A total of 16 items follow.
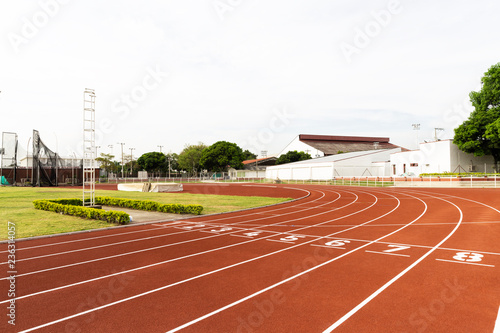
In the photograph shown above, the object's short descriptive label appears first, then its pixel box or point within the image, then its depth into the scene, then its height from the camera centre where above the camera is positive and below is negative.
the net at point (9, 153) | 44.18 +3.35
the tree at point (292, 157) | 77.44 +4.12
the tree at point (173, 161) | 99.19 +4.35
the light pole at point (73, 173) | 49.88 +0.51
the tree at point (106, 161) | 84.44 +3.89
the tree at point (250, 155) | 116.81 +7.01
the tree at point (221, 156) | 77.94 +4.54
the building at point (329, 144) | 85.25 +8.58
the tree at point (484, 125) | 37.91 +5.64
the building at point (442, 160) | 40.75 +1.59
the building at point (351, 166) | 52.44 +1.21
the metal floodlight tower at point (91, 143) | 14.84 +1.54
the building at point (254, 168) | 73.75 +1.59
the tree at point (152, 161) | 89.38 +3.97
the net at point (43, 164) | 42.31 +1.74
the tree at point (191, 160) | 87.12 +4.10
